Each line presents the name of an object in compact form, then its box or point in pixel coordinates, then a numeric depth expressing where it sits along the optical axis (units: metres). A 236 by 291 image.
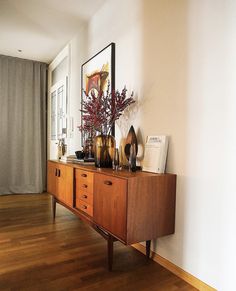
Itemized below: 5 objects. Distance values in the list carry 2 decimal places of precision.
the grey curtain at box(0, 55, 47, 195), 4.35
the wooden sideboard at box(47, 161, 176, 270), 1.55
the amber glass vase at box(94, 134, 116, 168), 2.16
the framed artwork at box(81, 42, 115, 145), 2.50
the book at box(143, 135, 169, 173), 1.78
